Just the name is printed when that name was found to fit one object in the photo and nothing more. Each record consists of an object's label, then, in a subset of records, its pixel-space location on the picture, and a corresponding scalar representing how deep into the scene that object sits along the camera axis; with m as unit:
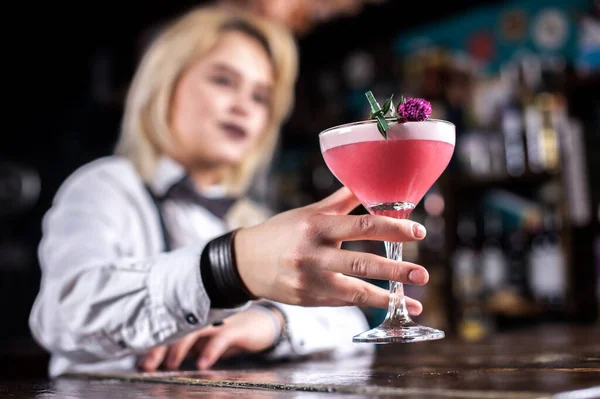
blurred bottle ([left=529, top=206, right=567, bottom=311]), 3.05
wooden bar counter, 0.64
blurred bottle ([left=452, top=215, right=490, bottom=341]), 3.38
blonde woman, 0.84
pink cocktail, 0.87
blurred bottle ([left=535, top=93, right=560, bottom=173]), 3.11
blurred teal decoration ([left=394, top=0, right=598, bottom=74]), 3.40
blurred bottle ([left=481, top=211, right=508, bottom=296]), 3.30
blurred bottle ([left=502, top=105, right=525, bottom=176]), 3.16
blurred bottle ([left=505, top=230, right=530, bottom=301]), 3.24
